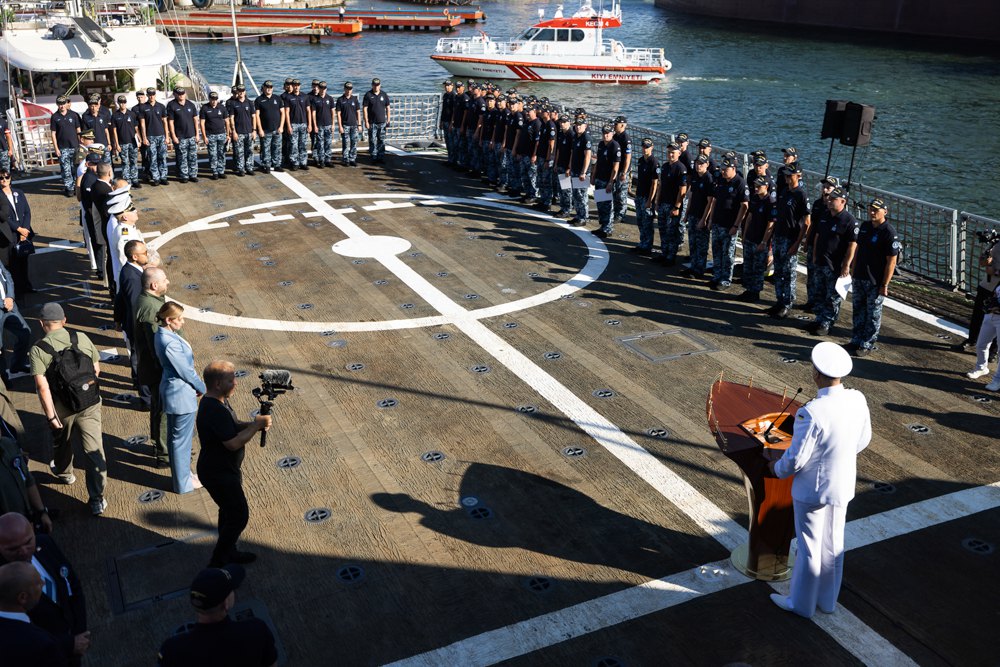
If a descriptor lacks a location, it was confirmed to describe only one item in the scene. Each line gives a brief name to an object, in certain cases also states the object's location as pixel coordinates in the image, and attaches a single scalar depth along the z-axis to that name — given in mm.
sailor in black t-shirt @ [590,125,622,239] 14375
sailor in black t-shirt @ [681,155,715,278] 12633
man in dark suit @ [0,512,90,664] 4352
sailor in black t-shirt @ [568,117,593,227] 14867
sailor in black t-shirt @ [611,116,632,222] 14336
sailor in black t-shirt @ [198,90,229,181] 17391
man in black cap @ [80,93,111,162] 16562
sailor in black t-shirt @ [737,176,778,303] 11586
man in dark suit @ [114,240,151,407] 8242
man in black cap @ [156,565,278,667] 3822
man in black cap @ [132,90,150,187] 16812
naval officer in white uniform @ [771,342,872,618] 5430
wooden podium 5916
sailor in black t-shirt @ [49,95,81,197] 16375
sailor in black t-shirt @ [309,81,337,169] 18625
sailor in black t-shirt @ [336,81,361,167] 18906
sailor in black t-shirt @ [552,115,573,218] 15281
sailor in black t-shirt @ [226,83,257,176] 17656
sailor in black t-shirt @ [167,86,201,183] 17000
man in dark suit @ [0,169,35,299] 11297
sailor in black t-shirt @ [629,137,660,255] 13719
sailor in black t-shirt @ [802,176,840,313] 10633
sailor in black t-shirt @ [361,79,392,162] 19078
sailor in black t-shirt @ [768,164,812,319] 11273
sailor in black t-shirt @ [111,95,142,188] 16734
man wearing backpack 6867
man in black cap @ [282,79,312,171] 18266
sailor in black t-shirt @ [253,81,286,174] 17938
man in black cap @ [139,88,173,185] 16781
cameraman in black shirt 5871
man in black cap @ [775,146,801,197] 11500
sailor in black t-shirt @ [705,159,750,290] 12039
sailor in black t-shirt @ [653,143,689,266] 13125
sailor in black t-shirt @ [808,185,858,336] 10422
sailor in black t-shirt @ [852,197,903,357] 9883
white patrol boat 46438
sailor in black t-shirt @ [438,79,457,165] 19234
